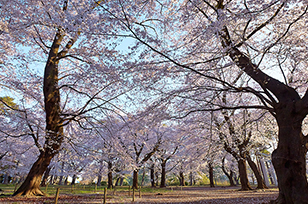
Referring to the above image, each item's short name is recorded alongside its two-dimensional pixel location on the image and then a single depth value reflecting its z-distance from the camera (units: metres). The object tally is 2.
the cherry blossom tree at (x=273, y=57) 4.81
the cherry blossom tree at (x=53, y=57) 5.76
